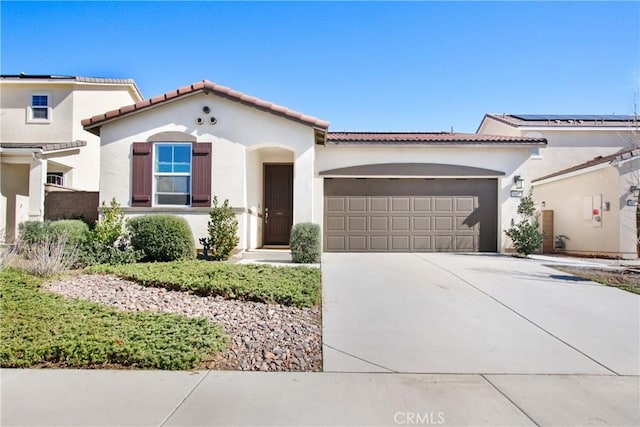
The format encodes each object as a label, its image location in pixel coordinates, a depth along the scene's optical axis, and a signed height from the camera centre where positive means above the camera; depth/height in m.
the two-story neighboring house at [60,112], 16.05 +4.73
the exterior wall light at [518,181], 12.41 +1.37
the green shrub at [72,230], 9.27 -0.16
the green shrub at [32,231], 9.66 -0.18
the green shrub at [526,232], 11.36 -0.22
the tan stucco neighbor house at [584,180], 12.01 +1.51
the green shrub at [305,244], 9.48 -0.49
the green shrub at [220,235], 9.46 -0.27
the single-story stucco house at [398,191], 12.42 +1.07
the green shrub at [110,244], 8.79 -0.48
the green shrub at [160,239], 8.96 -0.34
